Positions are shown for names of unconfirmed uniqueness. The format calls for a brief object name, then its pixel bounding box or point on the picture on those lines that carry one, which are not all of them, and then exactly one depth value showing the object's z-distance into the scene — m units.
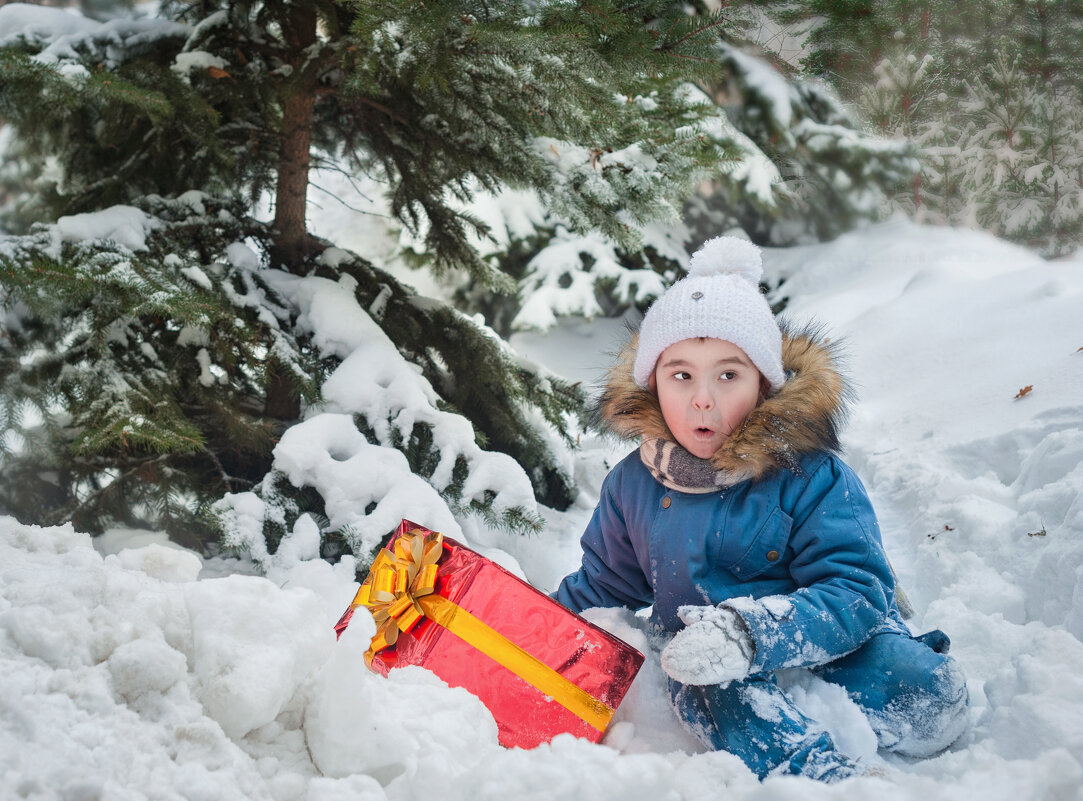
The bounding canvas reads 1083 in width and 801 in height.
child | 1.45
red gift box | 1.57
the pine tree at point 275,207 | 1.97
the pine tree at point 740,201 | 3.56
